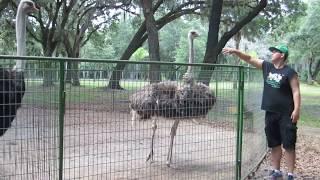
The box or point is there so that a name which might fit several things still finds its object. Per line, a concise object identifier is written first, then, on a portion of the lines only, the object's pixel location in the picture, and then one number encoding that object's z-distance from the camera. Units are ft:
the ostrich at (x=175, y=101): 22.27
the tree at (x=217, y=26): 58.65
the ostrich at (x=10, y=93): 16.10
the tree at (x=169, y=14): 87.66
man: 21.50
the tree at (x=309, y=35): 159.12
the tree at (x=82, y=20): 101.04
